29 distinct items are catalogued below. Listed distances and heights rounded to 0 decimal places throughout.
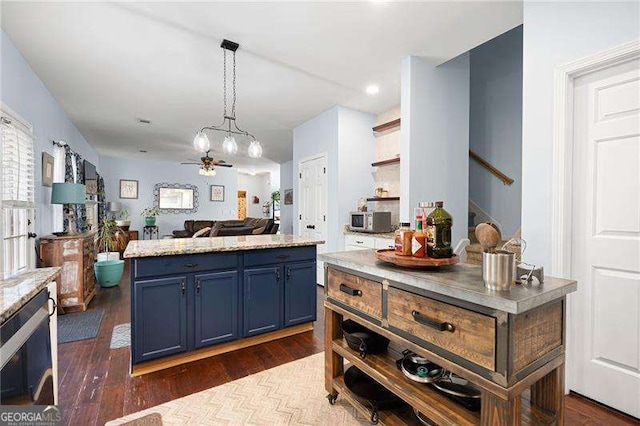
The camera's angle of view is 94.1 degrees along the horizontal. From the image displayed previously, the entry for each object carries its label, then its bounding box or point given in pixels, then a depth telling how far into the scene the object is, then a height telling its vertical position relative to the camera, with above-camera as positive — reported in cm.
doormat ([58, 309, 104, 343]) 282 -120
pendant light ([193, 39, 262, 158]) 272 +70
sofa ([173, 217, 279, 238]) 501 -39
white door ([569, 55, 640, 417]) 170 -16
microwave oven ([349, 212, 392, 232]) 383 -15
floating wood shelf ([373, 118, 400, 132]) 414 +123
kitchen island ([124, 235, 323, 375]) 218 -71
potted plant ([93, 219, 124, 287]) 450 -90
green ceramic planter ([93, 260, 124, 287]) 449 -95
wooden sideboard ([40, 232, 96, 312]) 334 -65
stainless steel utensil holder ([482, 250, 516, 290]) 101 -20
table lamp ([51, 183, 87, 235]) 349 +18
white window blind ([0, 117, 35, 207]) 254 +41
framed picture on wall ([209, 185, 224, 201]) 970 +56
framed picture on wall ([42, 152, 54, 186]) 342 +48
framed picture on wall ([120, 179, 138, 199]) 840 +59
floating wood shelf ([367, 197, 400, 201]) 405 +17
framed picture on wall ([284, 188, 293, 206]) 831 +37
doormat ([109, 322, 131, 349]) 266 -121
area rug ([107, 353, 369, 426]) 171 -121
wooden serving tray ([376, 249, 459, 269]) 128 -22
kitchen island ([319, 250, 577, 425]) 96 -47
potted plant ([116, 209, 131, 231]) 767 -29
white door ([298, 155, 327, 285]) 468 +18
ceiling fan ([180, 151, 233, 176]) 579 +86
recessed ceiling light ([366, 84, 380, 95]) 368 +154
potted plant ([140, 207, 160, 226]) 841 -15
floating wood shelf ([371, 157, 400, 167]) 400 +68
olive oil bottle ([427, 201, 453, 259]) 134 -11
